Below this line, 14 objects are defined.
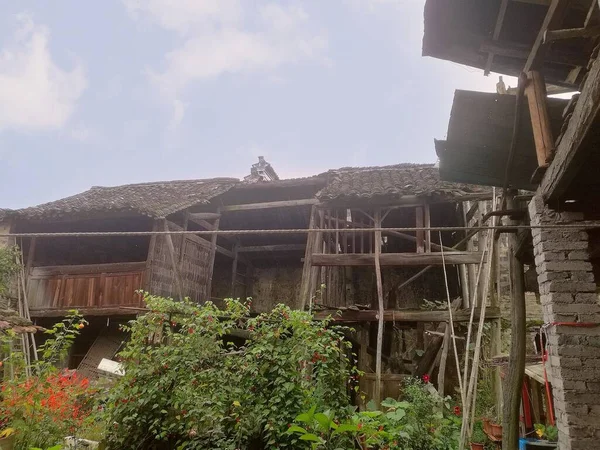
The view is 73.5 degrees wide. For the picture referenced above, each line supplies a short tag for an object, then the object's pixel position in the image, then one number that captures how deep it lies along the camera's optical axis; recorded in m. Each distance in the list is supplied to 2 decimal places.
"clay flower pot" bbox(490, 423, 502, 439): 6.49
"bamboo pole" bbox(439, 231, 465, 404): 5.29
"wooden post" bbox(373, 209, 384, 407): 7.73
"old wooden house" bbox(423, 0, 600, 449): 3.10
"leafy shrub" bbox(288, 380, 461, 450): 3.65
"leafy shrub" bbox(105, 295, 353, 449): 4.16
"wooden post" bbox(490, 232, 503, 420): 7.91
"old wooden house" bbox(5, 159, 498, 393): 8.86
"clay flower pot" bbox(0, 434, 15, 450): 4.48
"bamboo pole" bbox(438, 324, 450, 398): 7.90
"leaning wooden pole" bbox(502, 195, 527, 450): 4.08
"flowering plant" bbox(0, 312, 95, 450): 4.76
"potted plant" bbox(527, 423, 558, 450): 5.02
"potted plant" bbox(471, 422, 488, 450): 6.33
